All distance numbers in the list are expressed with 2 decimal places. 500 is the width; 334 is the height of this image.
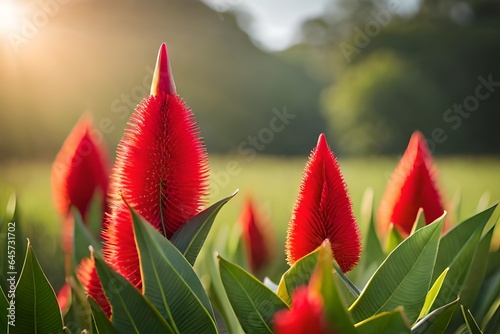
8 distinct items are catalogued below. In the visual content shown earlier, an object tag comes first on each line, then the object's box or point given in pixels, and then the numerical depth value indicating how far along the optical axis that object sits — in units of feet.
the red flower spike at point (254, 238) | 5.44
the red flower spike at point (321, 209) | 3.11
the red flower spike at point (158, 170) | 3.03
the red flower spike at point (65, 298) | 4.04
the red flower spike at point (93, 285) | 3.10
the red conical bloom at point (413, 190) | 3.83
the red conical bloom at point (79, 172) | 4.28
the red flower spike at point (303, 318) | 2.41
